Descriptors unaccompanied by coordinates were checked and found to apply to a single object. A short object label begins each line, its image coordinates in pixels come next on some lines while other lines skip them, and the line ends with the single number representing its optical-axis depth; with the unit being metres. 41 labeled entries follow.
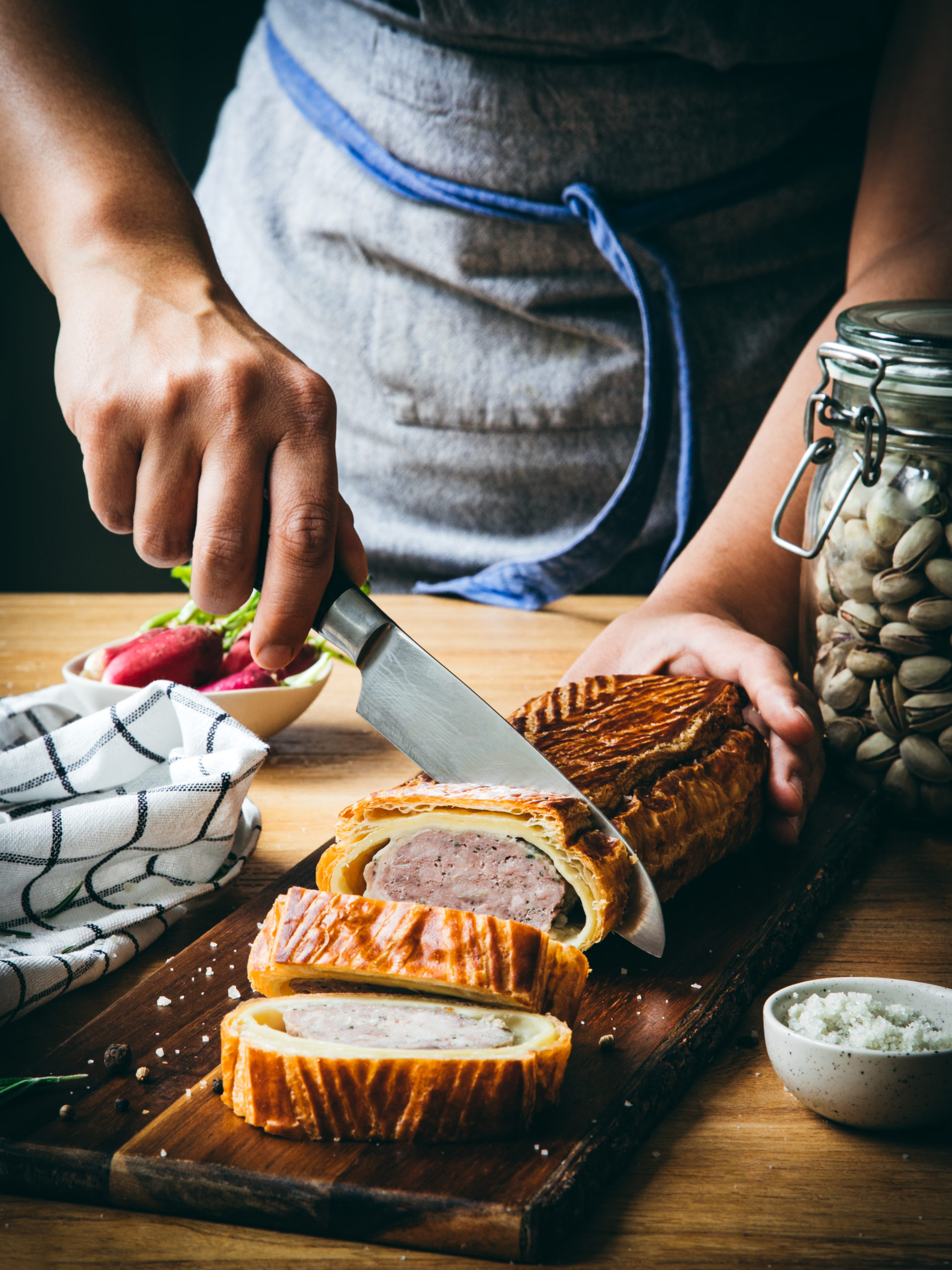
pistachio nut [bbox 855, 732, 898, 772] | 2.26
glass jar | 2.03
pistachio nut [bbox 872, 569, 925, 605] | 2.04
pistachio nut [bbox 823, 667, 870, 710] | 2.20
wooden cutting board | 1.24
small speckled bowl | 1.35
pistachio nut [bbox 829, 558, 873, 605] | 2.12
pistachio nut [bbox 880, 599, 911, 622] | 2.08
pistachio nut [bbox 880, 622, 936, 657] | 2.06
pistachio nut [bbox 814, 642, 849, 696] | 2.23
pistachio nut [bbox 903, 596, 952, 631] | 2.02
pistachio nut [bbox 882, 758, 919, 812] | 2.27
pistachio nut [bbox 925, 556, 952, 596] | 2.01
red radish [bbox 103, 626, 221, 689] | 2.48
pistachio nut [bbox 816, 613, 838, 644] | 2.26
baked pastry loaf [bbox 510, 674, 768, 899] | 1.89
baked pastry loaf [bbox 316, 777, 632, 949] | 1.72
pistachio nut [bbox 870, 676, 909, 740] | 2.14
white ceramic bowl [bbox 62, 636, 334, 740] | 2.45
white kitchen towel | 1.76
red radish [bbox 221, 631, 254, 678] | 2.64
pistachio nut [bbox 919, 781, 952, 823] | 2.23
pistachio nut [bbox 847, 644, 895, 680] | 2.12
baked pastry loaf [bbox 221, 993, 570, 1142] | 1.34
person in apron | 2.31
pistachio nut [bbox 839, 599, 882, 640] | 2.12
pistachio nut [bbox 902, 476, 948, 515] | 2.04
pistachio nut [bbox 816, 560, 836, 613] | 2.25
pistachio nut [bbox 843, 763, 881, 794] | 2.33
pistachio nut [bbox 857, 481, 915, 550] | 2.05
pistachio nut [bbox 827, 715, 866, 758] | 2.30
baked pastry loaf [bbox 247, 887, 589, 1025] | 1.48
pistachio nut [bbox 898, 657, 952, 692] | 2.06
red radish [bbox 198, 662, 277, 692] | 2.53
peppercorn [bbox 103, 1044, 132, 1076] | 1.48
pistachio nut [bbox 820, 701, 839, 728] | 2.32
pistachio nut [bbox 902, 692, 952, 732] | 2.09
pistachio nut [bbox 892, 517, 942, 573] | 2.02
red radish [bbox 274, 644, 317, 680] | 2.66
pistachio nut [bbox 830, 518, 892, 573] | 2.08
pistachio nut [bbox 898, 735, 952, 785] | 2.18
